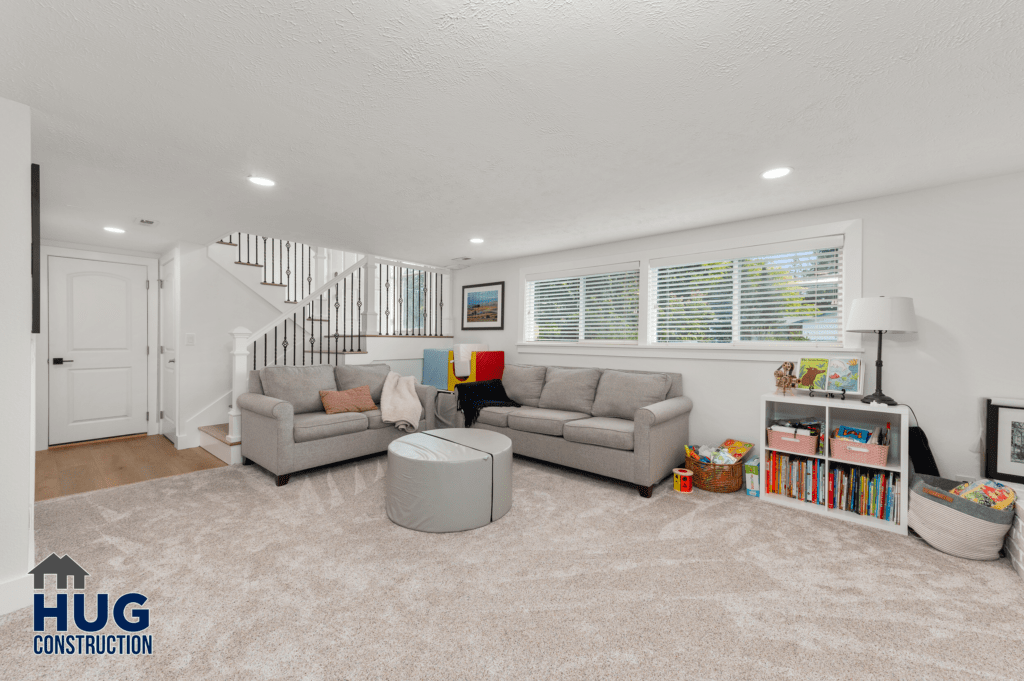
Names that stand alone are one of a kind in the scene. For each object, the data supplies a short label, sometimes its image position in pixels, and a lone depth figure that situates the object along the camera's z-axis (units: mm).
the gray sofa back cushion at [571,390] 4270
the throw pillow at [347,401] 4004
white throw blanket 4133
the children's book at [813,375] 3189
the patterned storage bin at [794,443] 3055
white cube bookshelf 2701
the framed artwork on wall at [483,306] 5598
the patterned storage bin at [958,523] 2291
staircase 4707
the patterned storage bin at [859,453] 2791
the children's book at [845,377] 3100
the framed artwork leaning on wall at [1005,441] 2626
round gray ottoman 2621
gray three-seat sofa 3311
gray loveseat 3439
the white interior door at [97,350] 4492
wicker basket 3336
